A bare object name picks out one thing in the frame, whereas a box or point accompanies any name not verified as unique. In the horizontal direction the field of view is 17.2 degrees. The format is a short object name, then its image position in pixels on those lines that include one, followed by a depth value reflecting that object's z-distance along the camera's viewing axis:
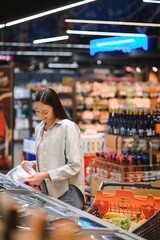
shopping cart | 4.10
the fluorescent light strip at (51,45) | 23.83
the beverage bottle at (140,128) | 7.44
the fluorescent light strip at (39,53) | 29.69
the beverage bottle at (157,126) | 7.47
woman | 4.54
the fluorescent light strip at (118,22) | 10.02
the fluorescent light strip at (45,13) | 7.32
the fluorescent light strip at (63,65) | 35.14
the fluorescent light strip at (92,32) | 12.40
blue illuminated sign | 10.51
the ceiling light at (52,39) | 15.37
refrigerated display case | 2.68
